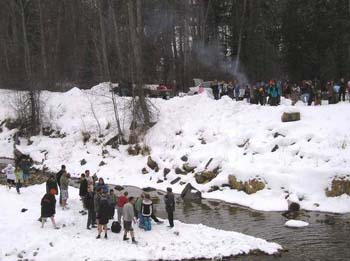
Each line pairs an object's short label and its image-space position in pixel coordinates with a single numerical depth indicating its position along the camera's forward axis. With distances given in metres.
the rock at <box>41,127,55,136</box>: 43.27
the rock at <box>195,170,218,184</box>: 28.02
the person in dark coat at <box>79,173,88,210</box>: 22.73
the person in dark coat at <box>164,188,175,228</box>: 19.67
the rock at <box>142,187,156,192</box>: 28.47
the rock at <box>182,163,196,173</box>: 29.58
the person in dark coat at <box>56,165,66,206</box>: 23.33
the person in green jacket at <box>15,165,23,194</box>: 25.60
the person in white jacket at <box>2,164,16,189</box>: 27.38
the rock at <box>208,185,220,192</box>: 26.92
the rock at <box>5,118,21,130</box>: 45.03
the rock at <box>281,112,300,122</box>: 29.16
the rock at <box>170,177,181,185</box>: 29.06
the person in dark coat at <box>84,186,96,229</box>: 19.69
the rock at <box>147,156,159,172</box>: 31.51
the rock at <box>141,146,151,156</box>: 34.16
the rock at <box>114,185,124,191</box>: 28.29
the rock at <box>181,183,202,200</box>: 26.05
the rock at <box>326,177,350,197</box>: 23.50
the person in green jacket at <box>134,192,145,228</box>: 19.58
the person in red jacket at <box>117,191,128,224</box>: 19.70
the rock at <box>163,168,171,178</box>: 30.12
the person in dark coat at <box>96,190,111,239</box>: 18.42
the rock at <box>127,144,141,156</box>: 34.86
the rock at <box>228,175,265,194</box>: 25.46
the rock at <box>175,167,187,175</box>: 29.73
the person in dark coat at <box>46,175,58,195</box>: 22.09
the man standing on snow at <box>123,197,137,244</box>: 18.19
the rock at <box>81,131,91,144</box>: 39.09
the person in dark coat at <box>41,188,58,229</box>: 19.56
